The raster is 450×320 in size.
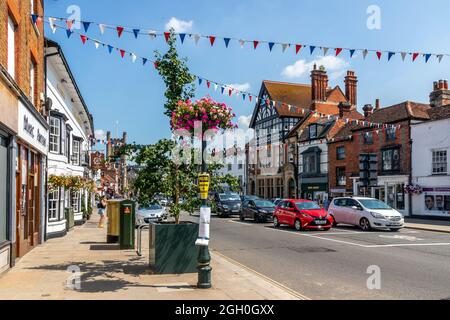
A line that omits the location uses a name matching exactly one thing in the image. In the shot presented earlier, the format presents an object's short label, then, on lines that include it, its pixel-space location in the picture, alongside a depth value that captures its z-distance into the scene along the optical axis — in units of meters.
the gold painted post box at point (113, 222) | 15.19
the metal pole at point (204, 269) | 7.85
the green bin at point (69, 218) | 19.94
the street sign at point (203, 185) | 8.24
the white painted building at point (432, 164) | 27.62
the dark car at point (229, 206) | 31.50
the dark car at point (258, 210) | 25.88
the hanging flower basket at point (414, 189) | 29.14
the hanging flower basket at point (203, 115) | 8.49
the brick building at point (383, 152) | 30.67
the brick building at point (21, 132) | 9.66
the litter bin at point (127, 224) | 13.92
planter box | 9.17
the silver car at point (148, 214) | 22.78
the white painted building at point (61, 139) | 17.27
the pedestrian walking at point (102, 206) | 23.37
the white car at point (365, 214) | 19.88
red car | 20.17
